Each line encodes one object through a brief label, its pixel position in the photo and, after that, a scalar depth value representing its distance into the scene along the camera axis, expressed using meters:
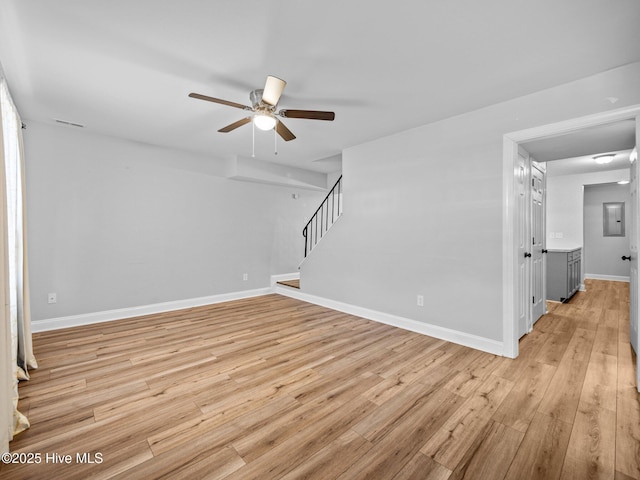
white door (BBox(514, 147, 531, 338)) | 3.21
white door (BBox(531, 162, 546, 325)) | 3.96
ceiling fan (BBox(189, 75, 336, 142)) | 2.28
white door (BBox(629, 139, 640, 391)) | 2.67
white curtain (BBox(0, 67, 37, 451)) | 1.71
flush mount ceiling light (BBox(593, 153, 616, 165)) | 5.14
